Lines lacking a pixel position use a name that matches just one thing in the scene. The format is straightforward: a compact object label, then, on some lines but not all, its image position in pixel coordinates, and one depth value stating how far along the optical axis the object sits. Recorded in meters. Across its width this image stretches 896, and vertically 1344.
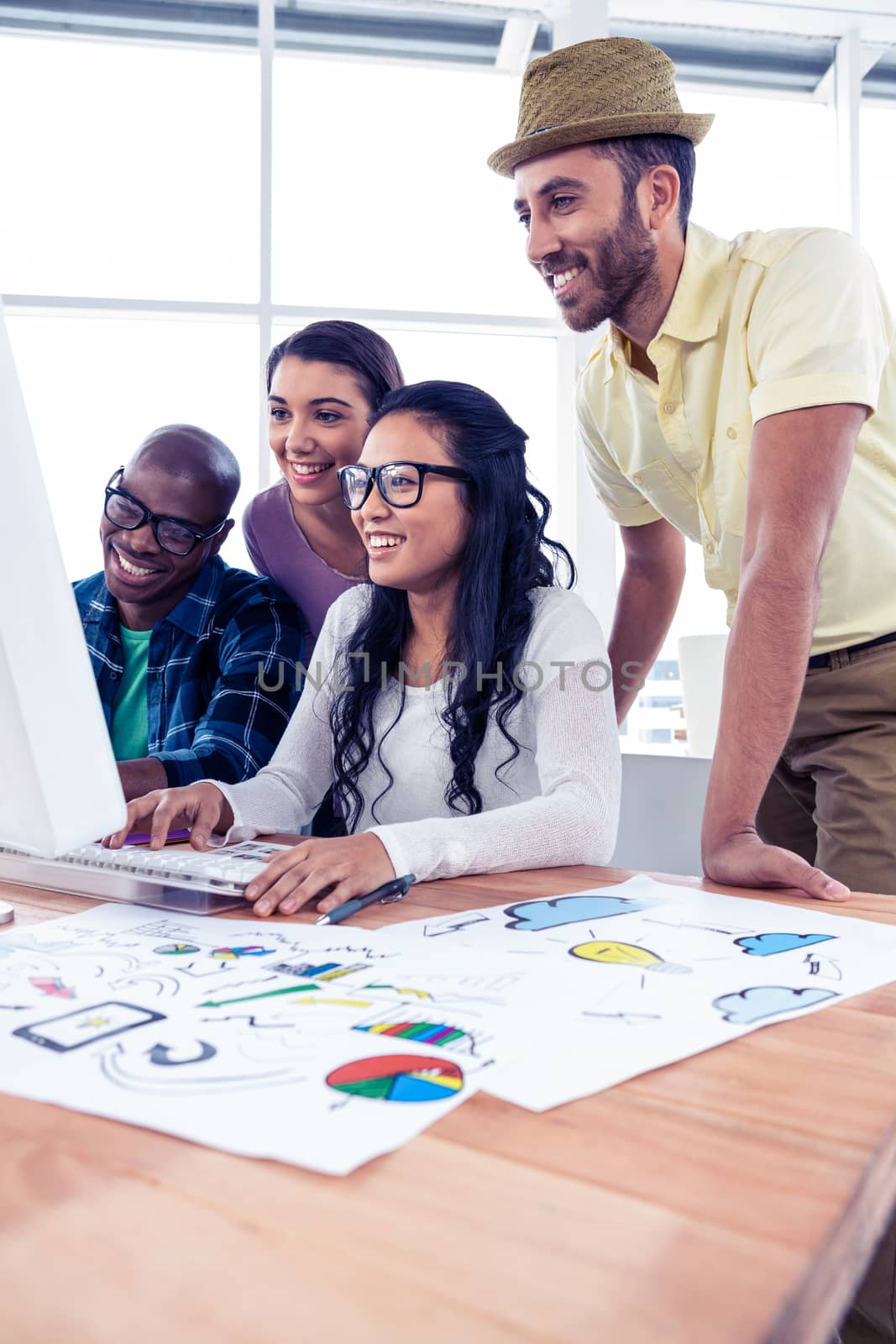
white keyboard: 0.87
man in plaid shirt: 1.68
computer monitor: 0.55
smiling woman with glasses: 1.32
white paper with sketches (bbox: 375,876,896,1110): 0.51
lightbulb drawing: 0.67
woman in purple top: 1.79
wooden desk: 0.31
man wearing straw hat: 1.24
